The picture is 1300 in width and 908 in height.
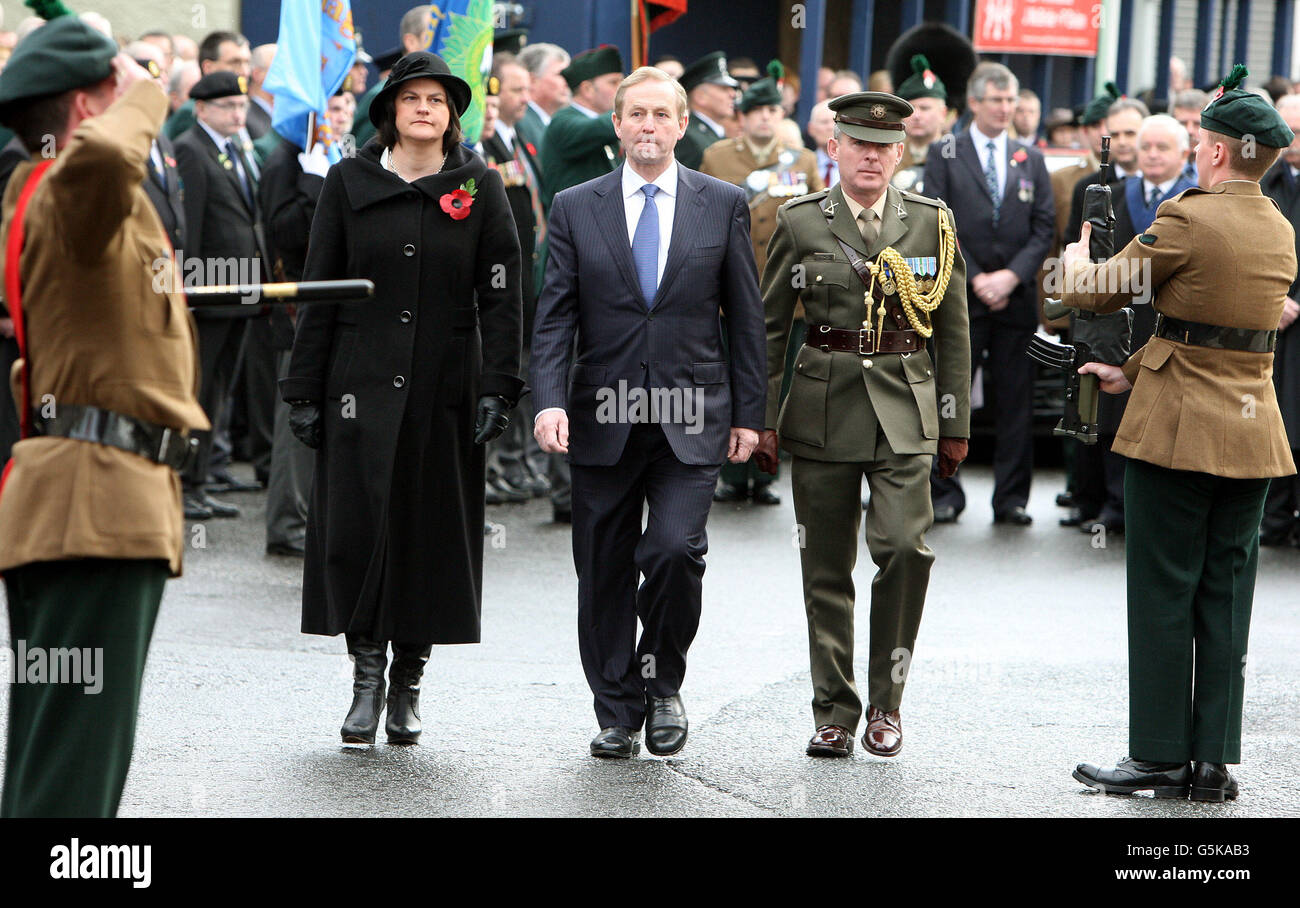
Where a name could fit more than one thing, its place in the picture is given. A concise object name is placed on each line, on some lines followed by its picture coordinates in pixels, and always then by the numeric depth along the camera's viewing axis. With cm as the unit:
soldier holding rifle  1090
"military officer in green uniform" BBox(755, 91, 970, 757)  1209
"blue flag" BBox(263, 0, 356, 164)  1755
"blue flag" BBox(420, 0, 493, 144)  1798
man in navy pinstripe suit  1178
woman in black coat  1199
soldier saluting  779
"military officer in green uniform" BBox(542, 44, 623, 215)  2033
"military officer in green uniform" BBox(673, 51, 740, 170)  2466
